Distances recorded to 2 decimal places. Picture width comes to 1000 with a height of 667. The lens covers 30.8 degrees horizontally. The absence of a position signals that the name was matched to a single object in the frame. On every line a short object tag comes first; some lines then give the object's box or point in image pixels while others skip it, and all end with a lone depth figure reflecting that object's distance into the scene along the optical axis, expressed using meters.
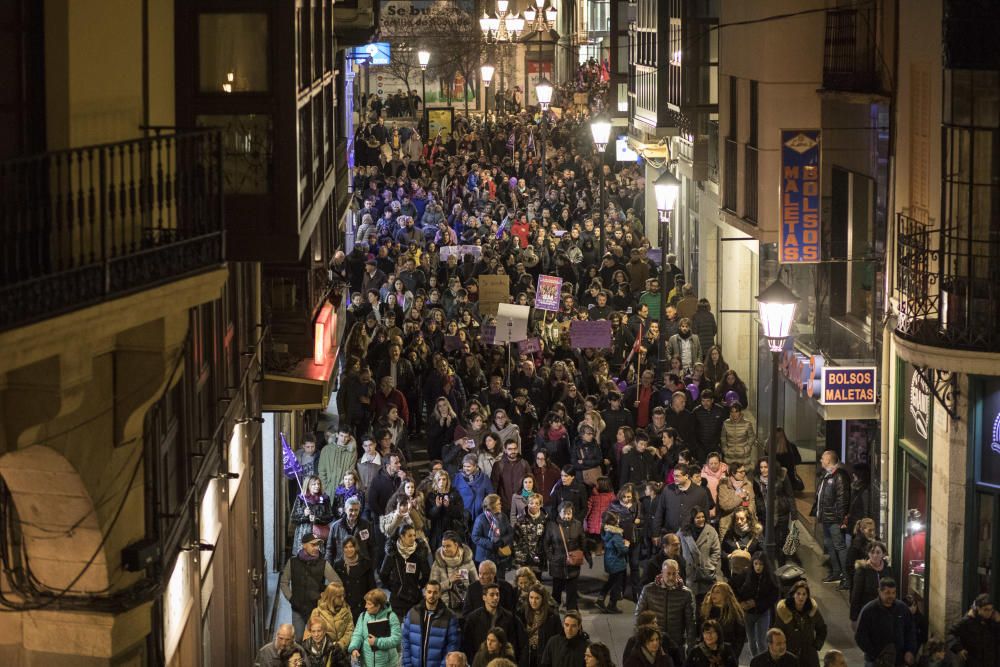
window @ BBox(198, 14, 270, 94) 15.58
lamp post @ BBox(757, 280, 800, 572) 18.66
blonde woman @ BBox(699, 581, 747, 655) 16.42
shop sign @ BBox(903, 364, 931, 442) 20.14
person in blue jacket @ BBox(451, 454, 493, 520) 21.05
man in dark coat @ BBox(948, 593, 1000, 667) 16.56
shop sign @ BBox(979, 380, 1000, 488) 18.62
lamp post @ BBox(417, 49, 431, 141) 62.59
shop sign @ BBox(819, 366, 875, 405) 22.20
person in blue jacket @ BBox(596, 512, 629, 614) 20.06
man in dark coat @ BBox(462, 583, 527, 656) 16.31
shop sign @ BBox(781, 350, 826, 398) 22.78
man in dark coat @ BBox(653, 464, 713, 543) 19.78
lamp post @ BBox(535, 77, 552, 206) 46.56
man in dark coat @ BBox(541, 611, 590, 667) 15.62
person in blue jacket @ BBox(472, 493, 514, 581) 19.55
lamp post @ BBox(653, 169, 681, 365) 32.31
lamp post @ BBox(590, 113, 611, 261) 39.56
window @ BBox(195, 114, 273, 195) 15.86
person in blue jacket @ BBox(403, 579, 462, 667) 16.30
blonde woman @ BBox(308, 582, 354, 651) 16.48
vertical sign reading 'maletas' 25.20
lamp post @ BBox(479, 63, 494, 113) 62.59
